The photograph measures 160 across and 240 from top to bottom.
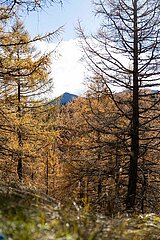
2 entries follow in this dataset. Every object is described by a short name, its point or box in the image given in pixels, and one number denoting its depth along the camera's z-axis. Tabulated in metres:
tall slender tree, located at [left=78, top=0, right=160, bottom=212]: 8.52
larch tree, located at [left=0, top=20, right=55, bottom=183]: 9.27
